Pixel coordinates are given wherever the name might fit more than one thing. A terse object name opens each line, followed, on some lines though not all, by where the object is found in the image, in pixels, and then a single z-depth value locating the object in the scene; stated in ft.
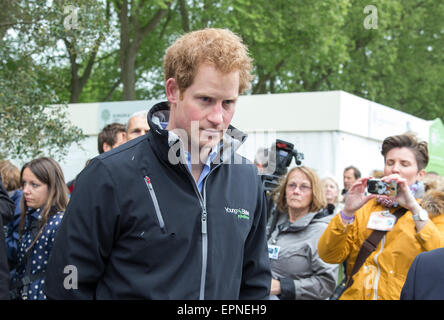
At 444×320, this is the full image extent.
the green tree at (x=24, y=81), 20.45
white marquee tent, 34.35
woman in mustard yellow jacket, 10.98
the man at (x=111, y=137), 15.42
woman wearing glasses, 13.34
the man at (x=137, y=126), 13.28
